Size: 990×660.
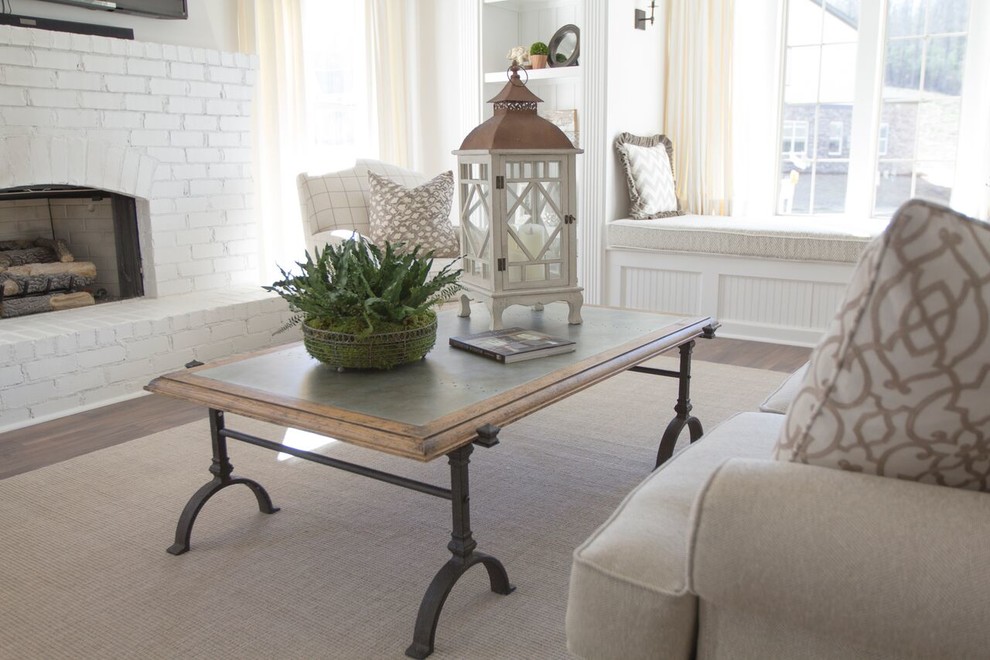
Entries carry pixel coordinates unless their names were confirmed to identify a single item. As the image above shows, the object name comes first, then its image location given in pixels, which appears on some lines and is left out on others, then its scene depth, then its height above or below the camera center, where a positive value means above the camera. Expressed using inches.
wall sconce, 181.9 +28.6
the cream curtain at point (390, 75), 195.0 +19.1
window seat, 159.6 -22.7
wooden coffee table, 63.7 -19.3
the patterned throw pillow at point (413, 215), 158.1 -10.5
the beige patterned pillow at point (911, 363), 36.7 -9.4
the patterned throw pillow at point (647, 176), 181.6 -4.7
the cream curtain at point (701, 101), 184.2 +11.5
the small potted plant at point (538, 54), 181.8 +21.6
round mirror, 181.9 +23.3
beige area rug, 68.4 -37.2
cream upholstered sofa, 36.4 -15.6
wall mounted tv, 142.8 +26.6
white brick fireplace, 128.3 -4.1
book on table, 81.0 -18.1
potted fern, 76.2 -13.1
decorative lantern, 89.3 -5.3
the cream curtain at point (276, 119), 173.5 +8.4
